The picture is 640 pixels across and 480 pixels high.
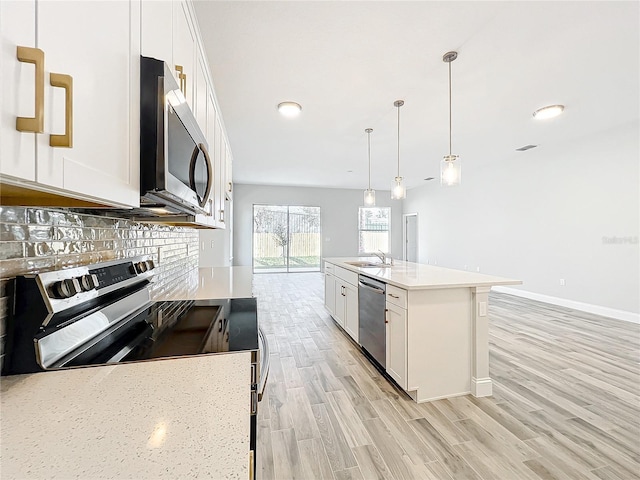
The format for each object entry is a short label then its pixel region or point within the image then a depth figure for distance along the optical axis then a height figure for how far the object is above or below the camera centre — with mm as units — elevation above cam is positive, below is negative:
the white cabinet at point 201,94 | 1650 +913
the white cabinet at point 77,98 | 420 +258
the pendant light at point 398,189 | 3572 +655
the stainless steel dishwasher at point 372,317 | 2457 -692
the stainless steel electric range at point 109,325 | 748 -304
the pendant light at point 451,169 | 2619 +660
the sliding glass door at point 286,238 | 8750 +106
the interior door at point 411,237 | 9484 +167
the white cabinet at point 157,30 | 868 +709
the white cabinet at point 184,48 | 1200 +909
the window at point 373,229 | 9711 +440
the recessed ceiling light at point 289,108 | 3275 +1539
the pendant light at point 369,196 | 4113 +664
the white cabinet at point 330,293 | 3940 -724
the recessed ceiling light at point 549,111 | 3398 +1567
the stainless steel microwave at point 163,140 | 810 +311
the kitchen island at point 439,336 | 2119 -706
